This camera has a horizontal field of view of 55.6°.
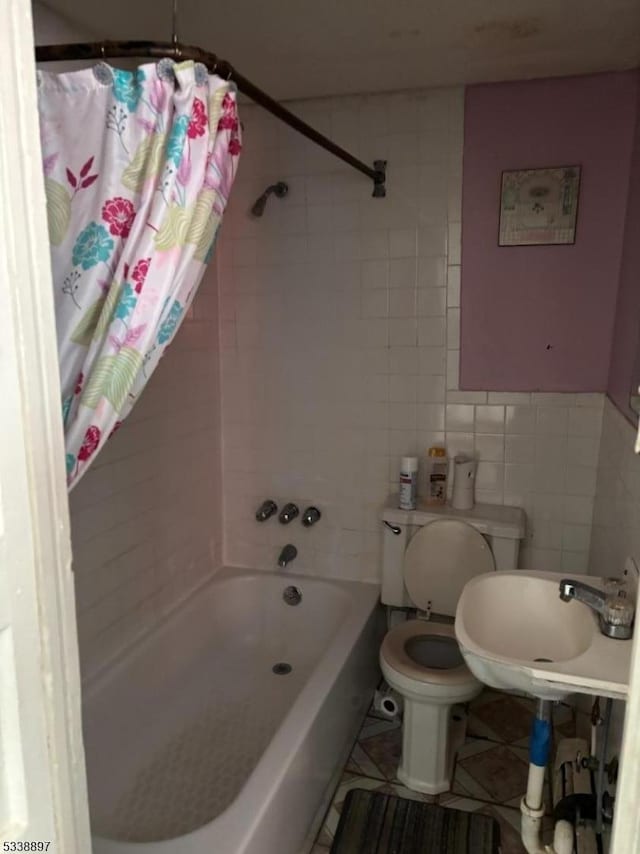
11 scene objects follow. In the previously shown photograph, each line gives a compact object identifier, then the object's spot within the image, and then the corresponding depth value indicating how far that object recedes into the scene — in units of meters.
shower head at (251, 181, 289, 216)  2.32
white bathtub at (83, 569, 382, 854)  1.54
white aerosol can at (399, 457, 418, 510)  2.30
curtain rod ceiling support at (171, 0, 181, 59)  0.98
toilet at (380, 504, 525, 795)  1.92
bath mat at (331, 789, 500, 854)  1.74
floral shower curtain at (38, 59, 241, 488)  0.92
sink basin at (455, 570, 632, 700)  1.24
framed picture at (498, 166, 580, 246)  2.09
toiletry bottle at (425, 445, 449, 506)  2.32
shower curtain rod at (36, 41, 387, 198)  0.98
